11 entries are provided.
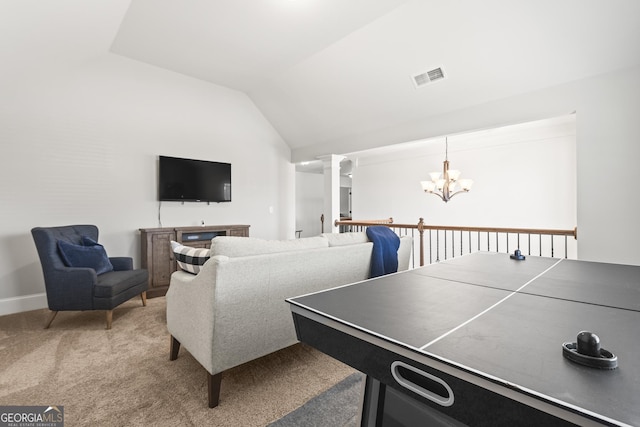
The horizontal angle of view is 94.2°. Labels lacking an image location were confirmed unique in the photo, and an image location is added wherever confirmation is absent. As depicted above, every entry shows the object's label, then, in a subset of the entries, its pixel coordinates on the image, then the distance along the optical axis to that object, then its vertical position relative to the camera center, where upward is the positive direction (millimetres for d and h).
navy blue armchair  2875 -685
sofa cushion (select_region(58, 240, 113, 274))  3072 -460
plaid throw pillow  2008 -310
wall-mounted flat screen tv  4434 +516
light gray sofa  1704 -527
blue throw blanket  2627 -343
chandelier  4848 +499
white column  5668 +437
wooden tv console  4016 -531
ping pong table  576 -339
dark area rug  1592 -1128
